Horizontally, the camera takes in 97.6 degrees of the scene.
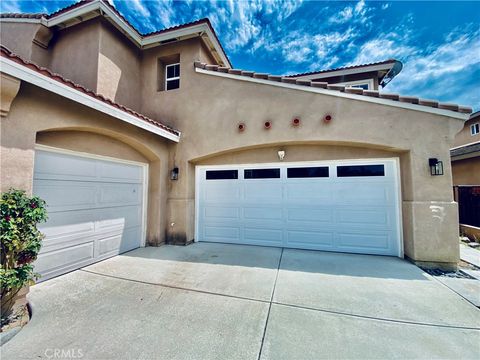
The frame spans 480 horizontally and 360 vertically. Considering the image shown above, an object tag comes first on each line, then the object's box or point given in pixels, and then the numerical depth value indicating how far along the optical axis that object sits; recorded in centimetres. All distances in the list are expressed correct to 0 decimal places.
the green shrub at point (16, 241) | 325
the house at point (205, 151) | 513
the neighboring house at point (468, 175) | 912
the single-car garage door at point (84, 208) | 477
